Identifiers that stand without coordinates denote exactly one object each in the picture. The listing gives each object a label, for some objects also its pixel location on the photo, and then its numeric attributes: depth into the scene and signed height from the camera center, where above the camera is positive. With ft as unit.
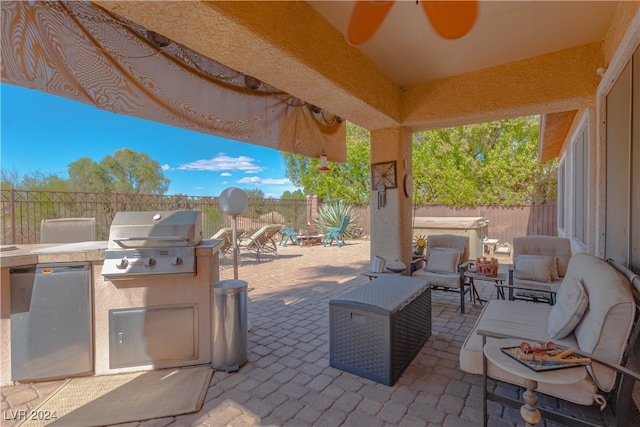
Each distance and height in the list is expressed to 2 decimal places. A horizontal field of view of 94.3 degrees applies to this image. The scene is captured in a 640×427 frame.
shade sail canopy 5.17 +3.20
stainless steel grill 7.68 -0.90
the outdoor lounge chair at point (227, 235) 23.53 -1.83
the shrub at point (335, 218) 37.24 -0.80
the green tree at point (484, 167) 37.78 +5.87
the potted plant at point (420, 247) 15.84 -1.92
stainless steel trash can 8.11 -3.15
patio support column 14.23 +0.25
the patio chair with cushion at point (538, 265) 11.67 -2.29
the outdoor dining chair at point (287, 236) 34.78 -2.85
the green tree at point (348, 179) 45.60 +5.09
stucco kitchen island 7.81 -2.82
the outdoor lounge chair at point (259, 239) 25.19 -2.33
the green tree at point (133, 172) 39.58 +5.90
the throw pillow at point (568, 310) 6.24 -2.23
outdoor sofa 5.12 -2.46
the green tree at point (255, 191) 53.93 +3.98
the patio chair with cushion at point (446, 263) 12.66 -2.45
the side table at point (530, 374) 4.62 -2.61
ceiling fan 6.18 +4.30
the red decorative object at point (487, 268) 12.51 -2.43
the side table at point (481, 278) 12.16 -2.79
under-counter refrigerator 7.36 -2.73
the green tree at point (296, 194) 65.49 +4.07
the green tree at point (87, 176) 35.35 +4.56
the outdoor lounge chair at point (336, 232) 34.60 -2.38
